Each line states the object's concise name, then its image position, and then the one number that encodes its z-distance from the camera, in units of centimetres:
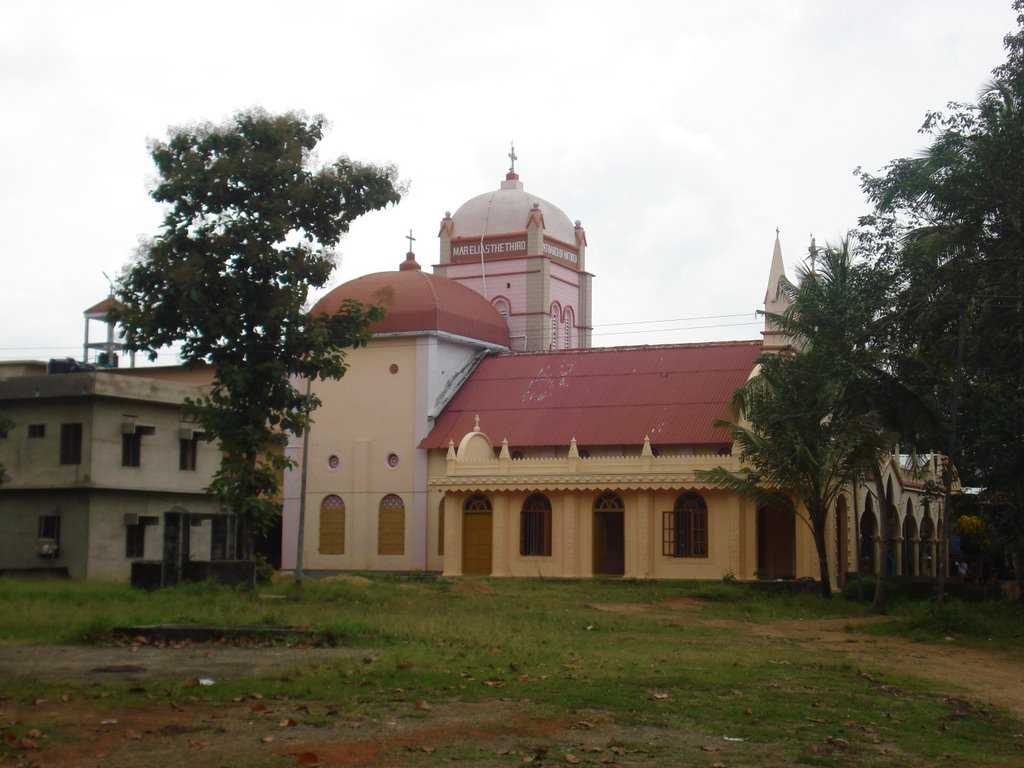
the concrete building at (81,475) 3422
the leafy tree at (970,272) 2419
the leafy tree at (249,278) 2698
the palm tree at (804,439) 3098
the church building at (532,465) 3941
